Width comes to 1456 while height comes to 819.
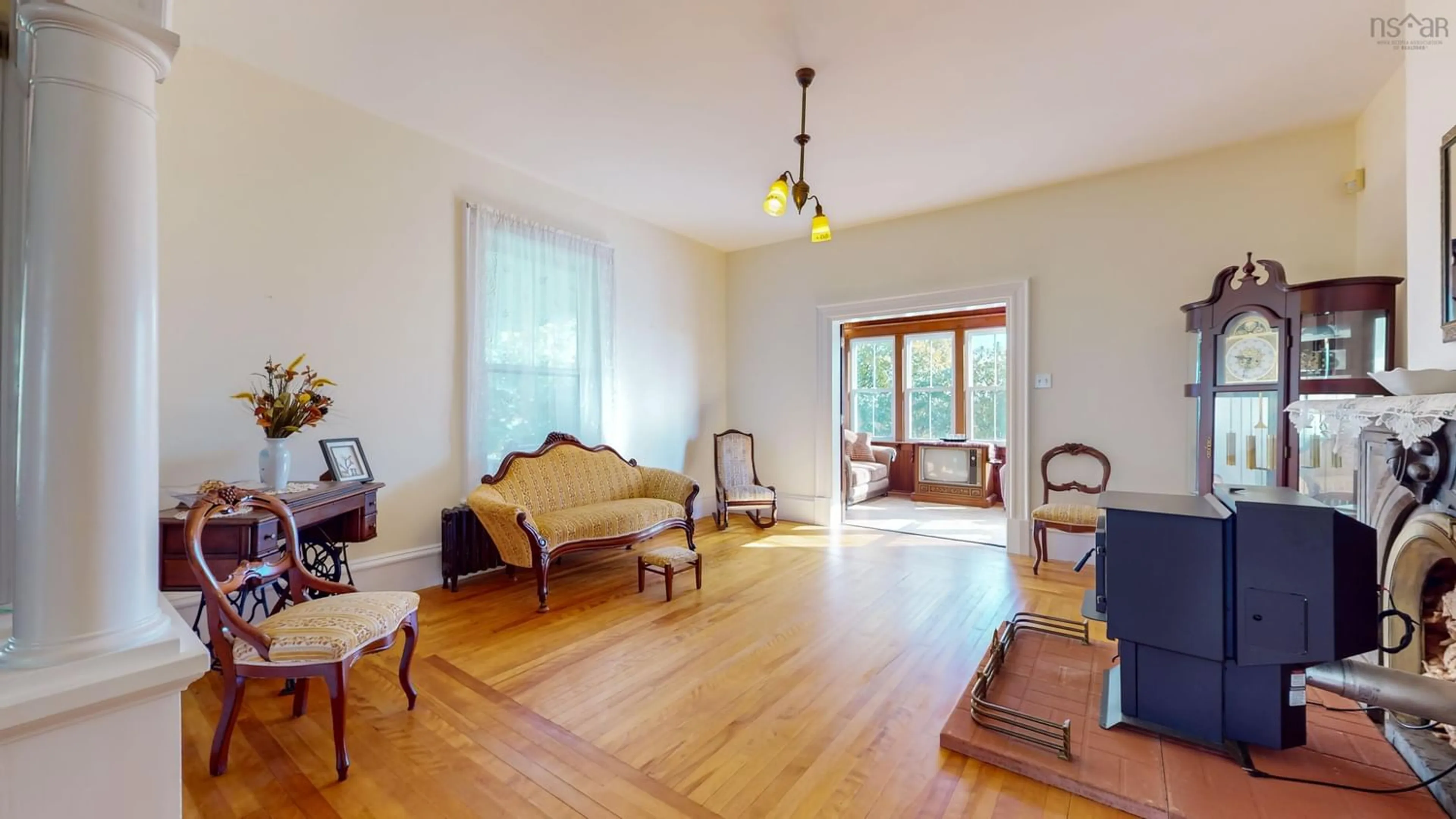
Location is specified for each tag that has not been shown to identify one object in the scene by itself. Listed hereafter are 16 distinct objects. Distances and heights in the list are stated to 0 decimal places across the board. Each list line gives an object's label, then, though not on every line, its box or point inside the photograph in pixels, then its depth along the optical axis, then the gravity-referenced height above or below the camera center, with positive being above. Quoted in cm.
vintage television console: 694 -83
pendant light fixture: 270 +108
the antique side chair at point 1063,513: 390 -75
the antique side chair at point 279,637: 177 -78
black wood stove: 161 -62
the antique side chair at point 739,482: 543 -78
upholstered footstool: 341 -97
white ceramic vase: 255 -27
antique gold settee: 342 -70
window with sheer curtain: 387 +58
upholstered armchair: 682 -77
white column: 110 +14
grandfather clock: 295 +31
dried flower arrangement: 255 +2
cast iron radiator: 358 -93
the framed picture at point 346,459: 293 -28
